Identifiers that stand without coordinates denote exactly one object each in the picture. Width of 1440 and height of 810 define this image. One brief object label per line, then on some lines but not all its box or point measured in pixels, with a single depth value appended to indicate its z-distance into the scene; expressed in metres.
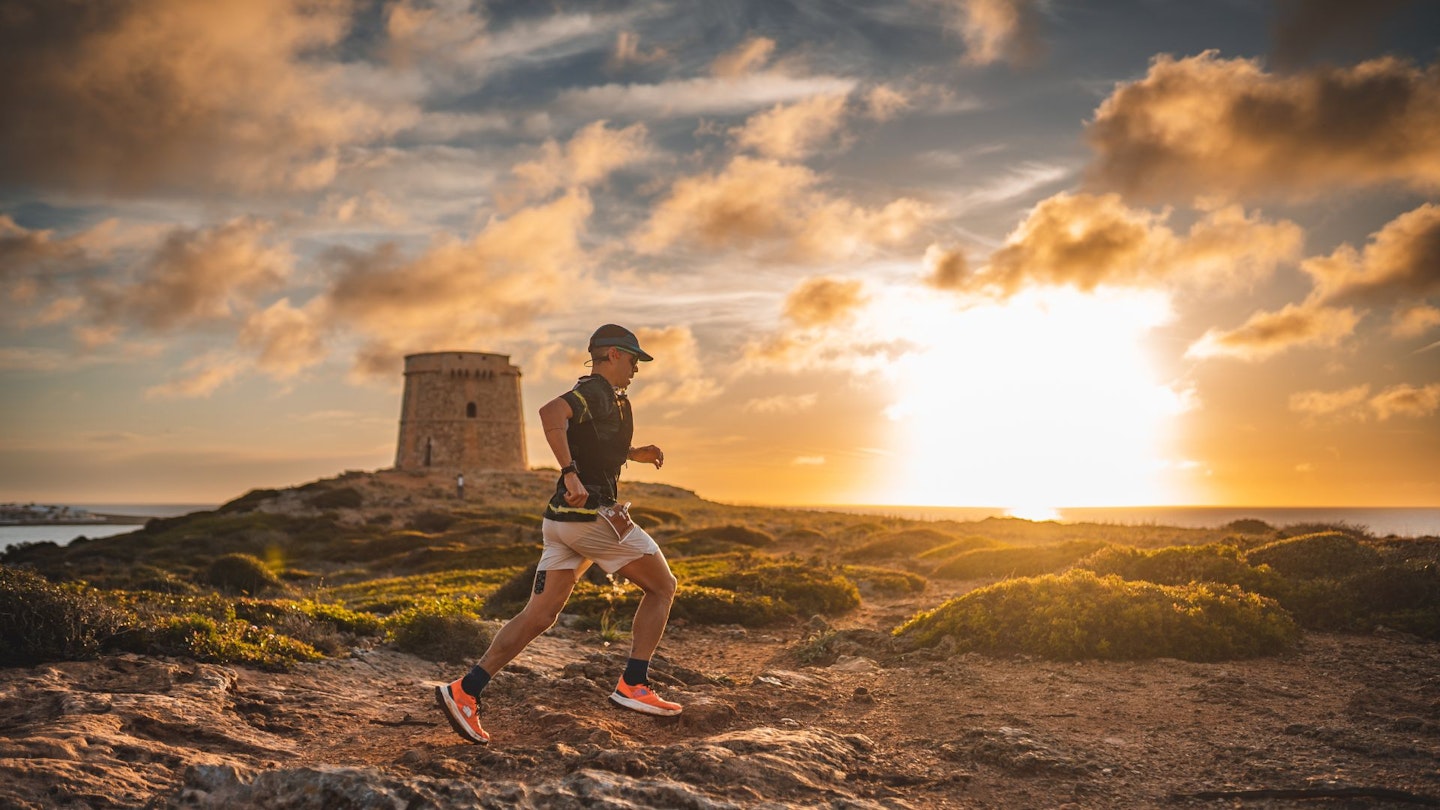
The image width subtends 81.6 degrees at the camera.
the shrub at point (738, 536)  29.22
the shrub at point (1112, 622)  8.88
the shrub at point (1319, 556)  11.72
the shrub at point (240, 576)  20.62
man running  5.40
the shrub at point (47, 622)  6.31
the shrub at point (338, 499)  45.41
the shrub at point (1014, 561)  16.10
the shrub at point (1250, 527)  25.75
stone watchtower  67.06
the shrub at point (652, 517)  37.84
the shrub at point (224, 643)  7.12
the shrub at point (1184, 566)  11.32
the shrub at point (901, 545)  24.42
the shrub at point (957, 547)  21.52
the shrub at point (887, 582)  16.31
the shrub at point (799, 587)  13.63
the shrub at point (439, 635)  9.17
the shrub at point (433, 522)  37.66
